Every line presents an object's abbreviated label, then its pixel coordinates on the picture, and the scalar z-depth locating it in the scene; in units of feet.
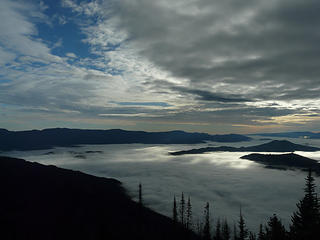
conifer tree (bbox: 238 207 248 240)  269.64
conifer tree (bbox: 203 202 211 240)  363.35
